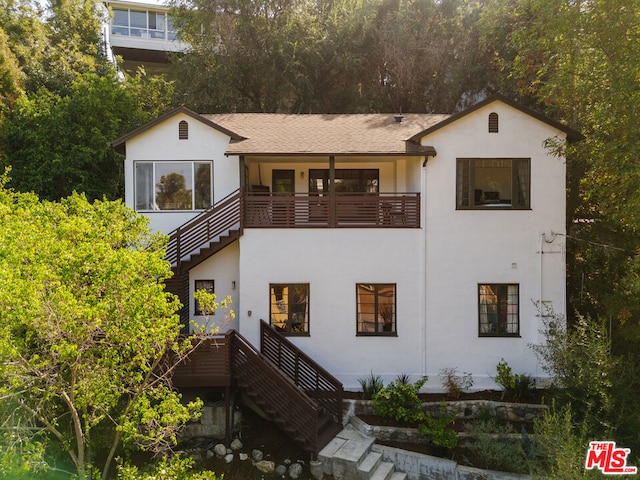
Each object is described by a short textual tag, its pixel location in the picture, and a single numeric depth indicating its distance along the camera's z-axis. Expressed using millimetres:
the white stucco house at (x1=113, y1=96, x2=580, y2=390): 13734
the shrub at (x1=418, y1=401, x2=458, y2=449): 11258
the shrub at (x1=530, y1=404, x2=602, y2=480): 8281
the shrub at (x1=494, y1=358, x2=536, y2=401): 13133
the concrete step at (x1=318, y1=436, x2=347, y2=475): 10755
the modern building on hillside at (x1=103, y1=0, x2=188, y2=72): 40469
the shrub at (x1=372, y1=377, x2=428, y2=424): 12102
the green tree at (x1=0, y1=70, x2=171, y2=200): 19812
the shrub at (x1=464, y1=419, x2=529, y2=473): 10719
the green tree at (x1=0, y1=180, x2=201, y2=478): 7031
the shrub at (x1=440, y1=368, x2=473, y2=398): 13305
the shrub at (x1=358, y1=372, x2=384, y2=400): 12961
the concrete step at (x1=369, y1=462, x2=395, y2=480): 10547
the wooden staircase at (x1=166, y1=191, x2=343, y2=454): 11320
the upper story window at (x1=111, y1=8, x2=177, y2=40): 40938
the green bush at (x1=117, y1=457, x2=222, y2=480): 7930
